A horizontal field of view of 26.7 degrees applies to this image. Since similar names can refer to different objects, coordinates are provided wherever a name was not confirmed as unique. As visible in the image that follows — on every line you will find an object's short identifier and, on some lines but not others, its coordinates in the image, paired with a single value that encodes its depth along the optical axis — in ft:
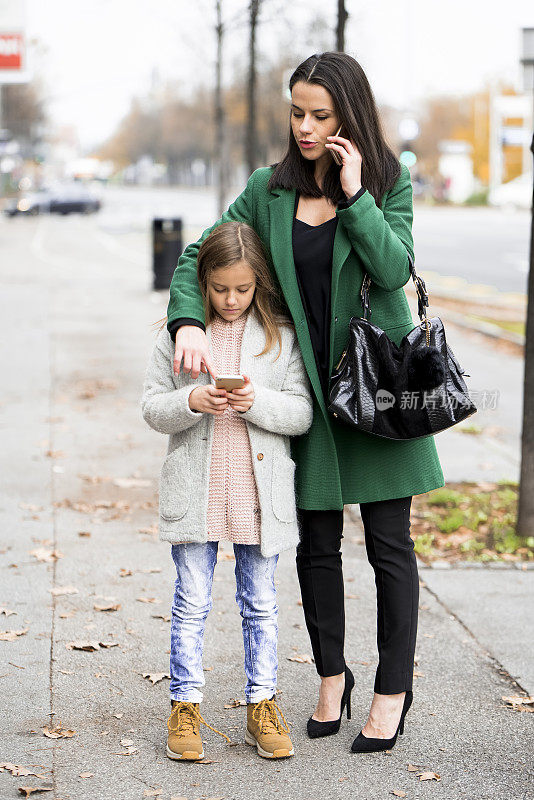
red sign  68.85
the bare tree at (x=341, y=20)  26.94
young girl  10.66
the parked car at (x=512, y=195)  214.48
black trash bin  57.36
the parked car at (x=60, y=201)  156.66
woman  10.44
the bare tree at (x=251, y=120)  54.55
